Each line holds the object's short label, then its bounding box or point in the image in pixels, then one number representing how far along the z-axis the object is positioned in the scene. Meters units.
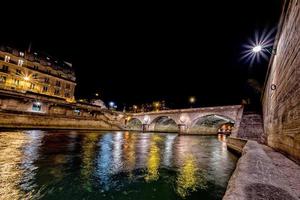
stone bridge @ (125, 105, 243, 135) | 35.24
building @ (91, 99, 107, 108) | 76.56
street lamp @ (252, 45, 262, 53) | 9.79
